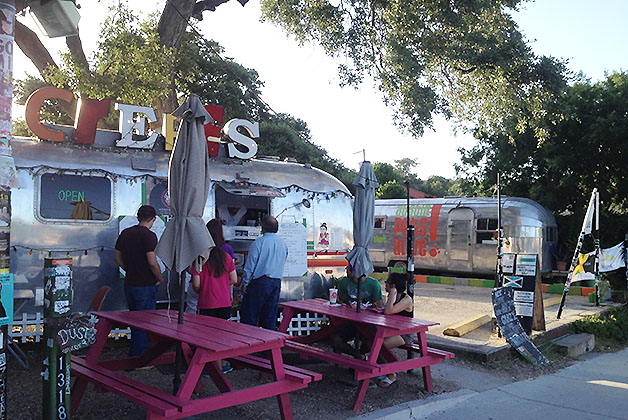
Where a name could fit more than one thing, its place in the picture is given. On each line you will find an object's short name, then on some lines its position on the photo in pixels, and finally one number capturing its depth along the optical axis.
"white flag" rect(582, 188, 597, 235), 11.13
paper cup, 7.05
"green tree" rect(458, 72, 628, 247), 16.84
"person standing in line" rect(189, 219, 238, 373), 6.46
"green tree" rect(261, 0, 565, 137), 13.24
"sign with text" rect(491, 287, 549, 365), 8.00
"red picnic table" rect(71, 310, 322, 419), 4.29
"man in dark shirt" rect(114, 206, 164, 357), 6.52
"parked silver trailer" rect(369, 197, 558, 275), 16.50
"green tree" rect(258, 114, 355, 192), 25.88
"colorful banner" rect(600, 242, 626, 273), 12.30
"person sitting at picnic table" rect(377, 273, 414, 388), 6.47
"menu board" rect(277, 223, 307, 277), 8.94
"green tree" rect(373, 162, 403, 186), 32.34
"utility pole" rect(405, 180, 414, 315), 7.64
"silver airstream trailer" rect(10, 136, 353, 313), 7.14
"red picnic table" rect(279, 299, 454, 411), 5.73
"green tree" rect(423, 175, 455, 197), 57.31
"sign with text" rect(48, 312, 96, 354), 4.07
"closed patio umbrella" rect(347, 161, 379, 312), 6.54
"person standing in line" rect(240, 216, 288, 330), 6.91
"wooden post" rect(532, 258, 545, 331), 9.20
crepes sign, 7.42
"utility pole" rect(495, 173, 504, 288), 9.48
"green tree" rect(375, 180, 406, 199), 24.31
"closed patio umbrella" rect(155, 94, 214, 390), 5.11
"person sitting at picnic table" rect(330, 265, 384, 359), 6.82
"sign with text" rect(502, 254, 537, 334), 8.88
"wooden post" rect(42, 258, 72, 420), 4.05
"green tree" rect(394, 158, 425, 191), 70.62
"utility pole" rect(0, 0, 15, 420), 3.88
